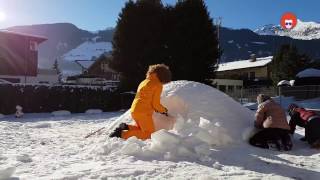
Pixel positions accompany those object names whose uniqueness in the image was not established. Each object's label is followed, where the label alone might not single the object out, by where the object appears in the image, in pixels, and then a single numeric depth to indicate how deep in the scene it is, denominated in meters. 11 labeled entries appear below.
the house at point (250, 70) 33.48
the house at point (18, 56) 18.53
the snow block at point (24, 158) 3.49
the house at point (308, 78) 19.11
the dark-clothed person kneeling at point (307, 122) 4.33
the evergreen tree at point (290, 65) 26.01
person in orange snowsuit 4.29
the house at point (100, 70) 37.53
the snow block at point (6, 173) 2.77
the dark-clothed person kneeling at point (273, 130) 4.20
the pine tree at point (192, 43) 15.15
